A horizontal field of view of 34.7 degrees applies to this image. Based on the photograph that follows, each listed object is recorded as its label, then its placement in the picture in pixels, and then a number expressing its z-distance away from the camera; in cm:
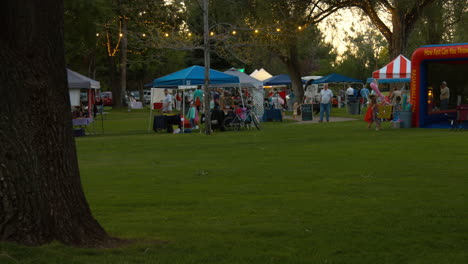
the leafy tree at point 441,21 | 3742
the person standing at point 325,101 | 3436
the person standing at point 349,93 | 5681
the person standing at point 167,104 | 3456
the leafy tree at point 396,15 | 3525
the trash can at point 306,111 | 3828
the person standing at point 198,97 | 3312
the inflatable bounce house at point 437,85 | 2891
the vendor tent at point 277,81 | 5141
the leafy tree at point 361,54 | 9738
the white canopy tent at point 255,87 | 3512
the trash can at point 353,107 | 4609
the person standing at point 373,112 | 2791
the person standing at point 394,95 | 3515
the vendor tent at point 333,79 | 5416
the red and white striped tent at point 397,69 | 3419
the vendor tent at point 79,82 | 2905
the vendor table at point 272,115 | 3950
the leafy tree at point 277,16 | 3647
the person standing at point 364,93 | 5270
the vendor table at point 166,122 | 3103
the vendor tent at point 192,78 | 2931
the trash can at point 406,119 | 2970
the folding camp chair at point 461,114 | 2655
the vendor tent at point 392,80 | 3964
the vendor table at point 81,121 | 2944
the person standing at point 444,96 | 2884
